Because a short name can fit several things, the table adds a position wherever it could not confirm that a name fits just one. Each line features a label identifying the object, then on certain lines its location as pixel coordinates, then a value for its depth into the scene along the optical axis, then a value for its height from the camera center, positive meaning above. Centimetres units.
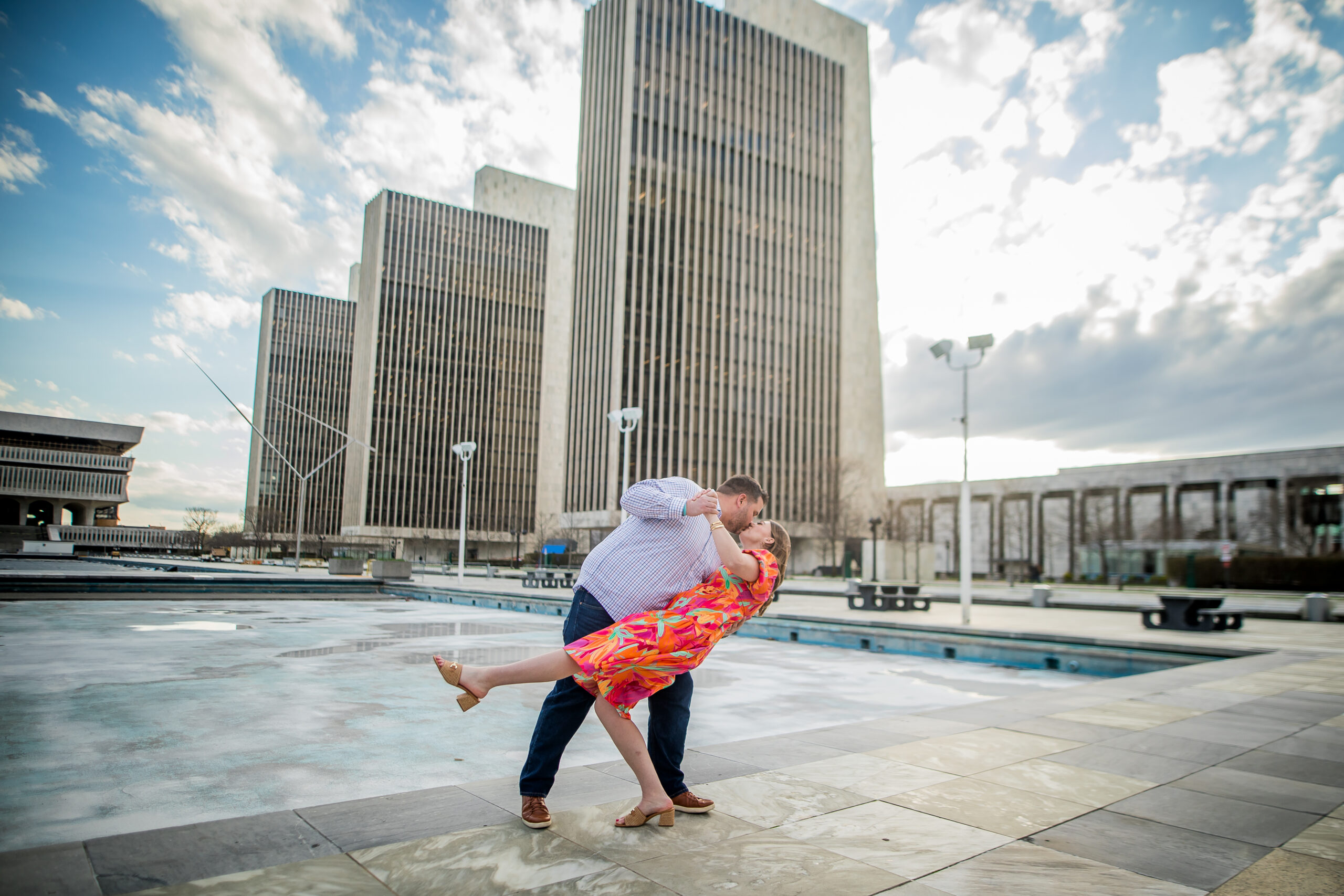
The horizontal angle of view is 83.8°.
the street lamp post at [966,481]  1748 +122
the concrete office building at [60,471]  10162 +584
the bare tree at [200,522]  9231 -83
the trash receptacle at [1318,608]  1995 -179
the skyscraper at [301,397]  12525 +2084
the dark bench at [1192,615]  1533 -160
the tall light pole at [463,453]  3127 +313
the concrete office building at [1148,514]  5306 +191
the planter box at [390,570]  3014 -202
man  334 -21
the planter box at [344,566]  3584 -230
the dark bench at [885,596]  2112 -186
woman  319 -56
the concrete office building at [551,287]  10500 +3416
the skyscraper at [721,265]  7256 +2658
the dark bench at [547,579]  3153 -240
